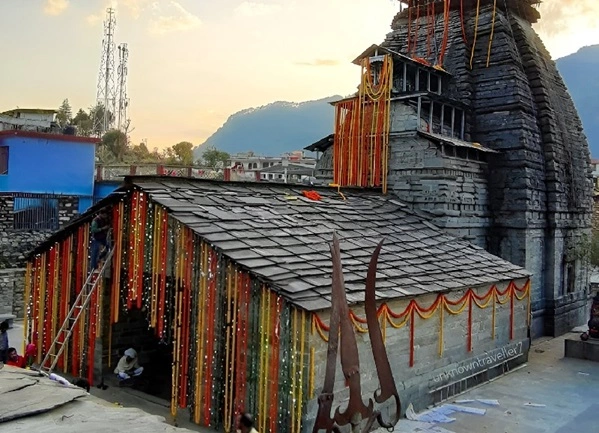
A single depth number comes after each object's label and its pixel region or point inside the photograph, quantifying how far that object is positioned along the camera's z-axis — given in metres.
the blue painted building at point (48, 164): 29.59
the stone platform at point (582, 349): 17.27
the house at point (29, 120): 33.91
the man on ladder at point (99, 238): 13.16
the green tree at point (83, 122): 56.81
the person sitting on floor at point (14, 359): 12.43
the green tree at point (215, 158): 55.59
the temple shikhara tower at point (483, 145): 19.75
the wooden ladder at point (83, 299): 12.76
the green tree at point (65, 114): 56.34
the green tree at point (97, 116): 59.05
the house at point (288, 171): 53.66
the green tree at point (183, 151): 59.37
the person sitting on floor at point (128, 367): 13.23
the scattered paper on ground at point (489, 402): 13.24
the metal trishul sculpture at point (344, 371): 4.50
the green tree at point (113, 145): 53.56
